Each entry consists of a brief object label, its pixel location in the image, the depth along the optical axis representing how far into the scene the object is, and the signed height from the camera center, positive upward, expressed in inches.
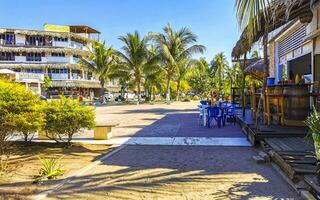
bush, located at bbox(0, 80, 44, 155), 179.0 -11.8
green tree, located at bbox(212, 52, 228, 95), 1384.9 +193.9
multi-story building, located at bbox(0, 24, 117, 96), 1383.0 +250.3
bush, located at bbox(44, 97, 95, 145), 228.0 -20.9
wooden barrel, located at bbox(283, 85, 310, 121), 244.6 -5.6
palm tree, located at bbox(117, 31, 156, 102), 1026.9 +178.6
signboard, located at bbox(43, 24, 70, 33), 1606.6 +475.1
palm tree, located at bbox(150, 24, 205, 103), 1031.3 +219.8
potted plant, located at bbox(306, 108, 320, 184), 106.3 -16.1
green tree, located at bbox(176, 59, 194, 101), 1176.6 +127.2
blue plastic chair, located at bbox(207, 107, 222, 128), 344.7 -27.9
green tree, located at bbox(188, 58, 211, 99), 1287.7 +92.9
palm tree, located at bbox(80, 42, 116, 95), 1079.9 +157.9
